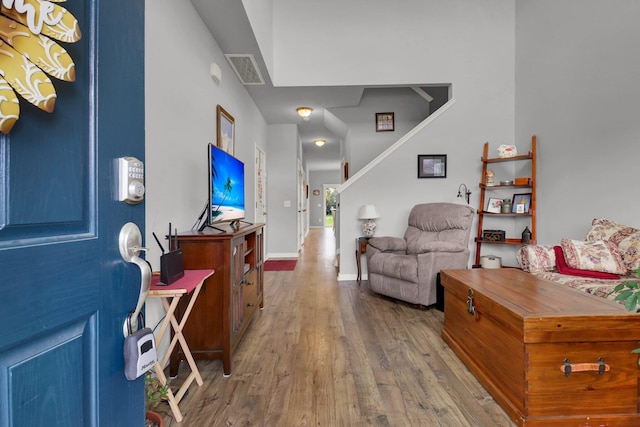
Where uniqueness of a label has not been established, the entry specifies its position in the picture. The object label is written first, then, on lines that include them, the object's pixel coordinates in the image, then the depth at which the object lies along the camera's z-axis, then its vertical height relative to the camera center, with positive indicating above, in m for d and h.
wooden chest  1.46 -0.72
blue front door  0.44 -0.04
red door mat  5.31 -0.94
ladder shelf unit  3.82 +0.13
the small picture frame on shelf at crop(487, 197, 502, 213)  4.14 +0.08
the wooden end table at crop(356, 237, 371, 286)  4.14 -0.49
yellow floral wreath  0.41 +0.22
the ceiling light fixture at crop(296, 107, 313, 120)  5.34 +1.70
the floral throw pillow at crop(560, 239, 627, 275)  2.53 -0.37
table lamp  4.14 -0.07
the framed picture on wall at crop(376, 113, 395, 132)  5.43 +1.52
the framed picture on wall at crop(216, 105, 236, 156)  3.23 +0.89
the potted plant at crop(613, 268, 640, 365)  0.94 -0.25
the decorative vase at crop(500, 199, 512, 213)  4.02 +0.06
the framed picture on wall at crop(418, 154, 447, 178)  4.33 +0.62
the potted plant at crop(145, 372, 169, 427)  1.26 -0.82
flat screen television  2.11 +0.18
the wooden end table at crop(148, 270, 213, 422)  1.46 -0.48
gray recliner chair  3.18 -0.45
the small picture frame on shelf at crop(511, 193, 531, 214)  3.94 +0.09
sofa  2.44 -0.39
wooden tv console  2.00 -0.57
